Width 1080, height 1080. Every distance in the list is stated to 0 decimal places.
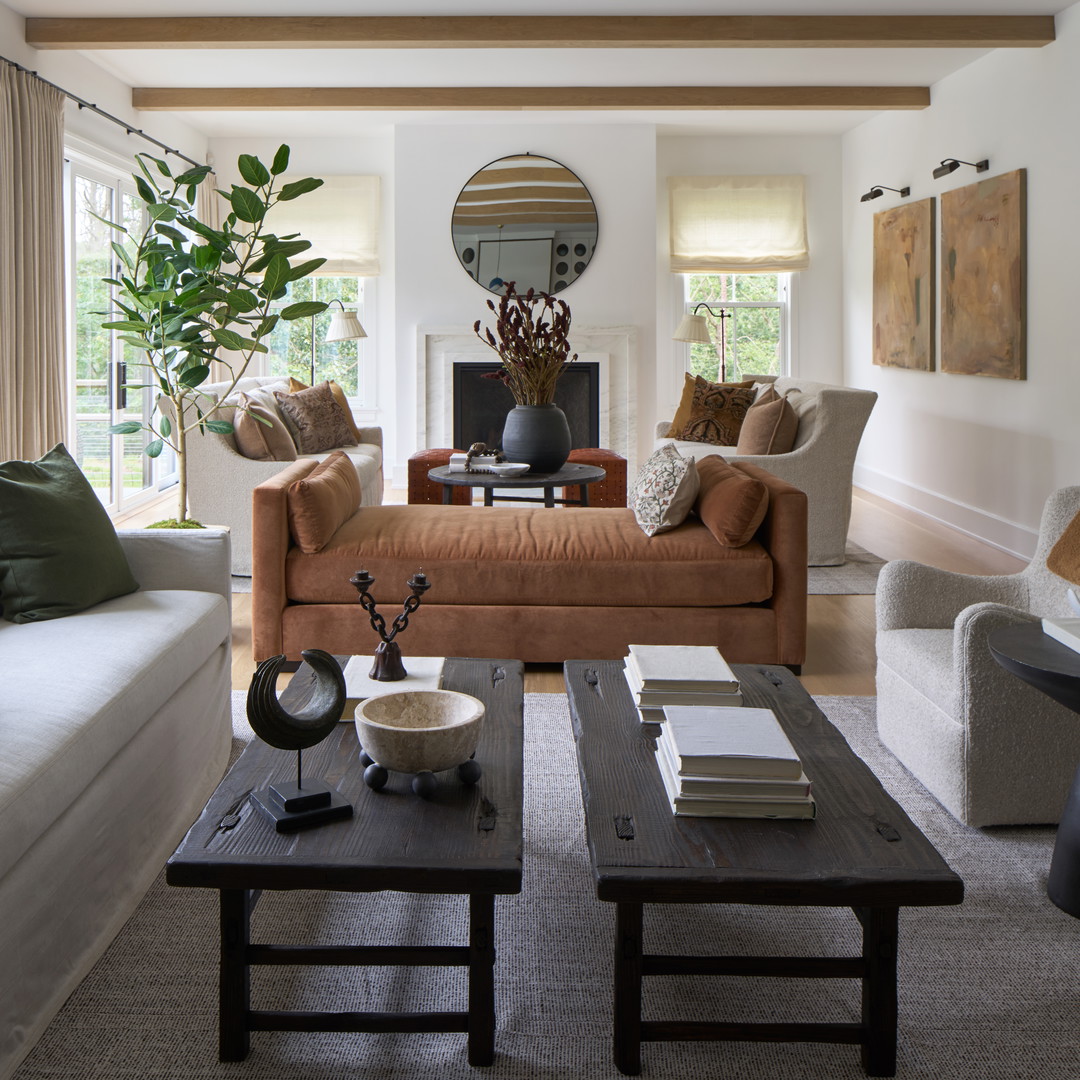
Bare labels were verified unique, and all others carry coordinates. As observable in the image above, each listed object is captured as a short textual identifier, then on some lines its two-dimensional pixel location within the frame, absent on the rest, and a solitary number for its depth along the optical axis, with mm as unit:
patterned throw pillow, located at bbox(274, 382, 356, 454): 6469
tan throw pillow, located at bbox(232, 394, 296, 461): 5676
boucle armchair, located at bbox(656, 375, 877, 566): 5855
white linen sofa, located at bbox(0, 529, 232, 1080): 1834
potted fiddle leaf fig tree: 4375
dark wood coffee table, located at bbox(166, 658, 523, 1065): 1660
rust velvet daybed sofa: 3801
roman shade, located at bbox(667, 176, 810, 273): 8914
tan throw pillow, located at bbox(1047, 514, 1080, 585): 2482
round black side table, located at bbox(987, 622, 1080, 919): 2068
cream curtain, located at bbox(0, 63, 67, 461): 5324
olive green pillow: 2762
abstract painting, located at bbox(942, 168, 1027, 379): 5977
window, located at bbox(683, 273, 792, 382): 9211
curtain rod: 5486
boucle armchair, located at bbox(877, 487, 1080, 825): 2613
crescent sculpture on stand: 1791
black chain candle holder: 2332
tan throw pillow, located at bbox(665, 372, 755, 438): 7020
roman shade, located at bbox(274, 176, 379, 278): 8984
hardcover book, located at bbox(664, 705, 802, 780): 1855
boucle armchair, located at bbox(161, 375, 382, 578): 5551
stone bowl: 1903
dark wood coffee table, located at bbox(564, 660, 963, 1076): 1640
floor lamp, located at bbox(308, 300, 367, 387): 8398
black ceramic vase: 4727
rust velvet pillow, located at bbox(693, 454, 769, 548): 3793
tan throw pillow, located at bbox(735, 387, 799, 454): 5977
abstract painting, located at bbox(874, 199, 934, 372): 7219
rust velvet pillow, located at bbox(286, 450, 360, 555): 3762
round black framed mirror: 8492
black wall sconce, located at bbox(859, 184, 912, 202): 7654
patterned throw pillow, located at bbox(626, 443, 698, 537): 3953
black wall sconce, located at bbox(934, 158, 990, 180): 6375
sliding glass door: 6539
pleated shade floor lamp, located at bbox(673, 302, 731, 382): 8531
